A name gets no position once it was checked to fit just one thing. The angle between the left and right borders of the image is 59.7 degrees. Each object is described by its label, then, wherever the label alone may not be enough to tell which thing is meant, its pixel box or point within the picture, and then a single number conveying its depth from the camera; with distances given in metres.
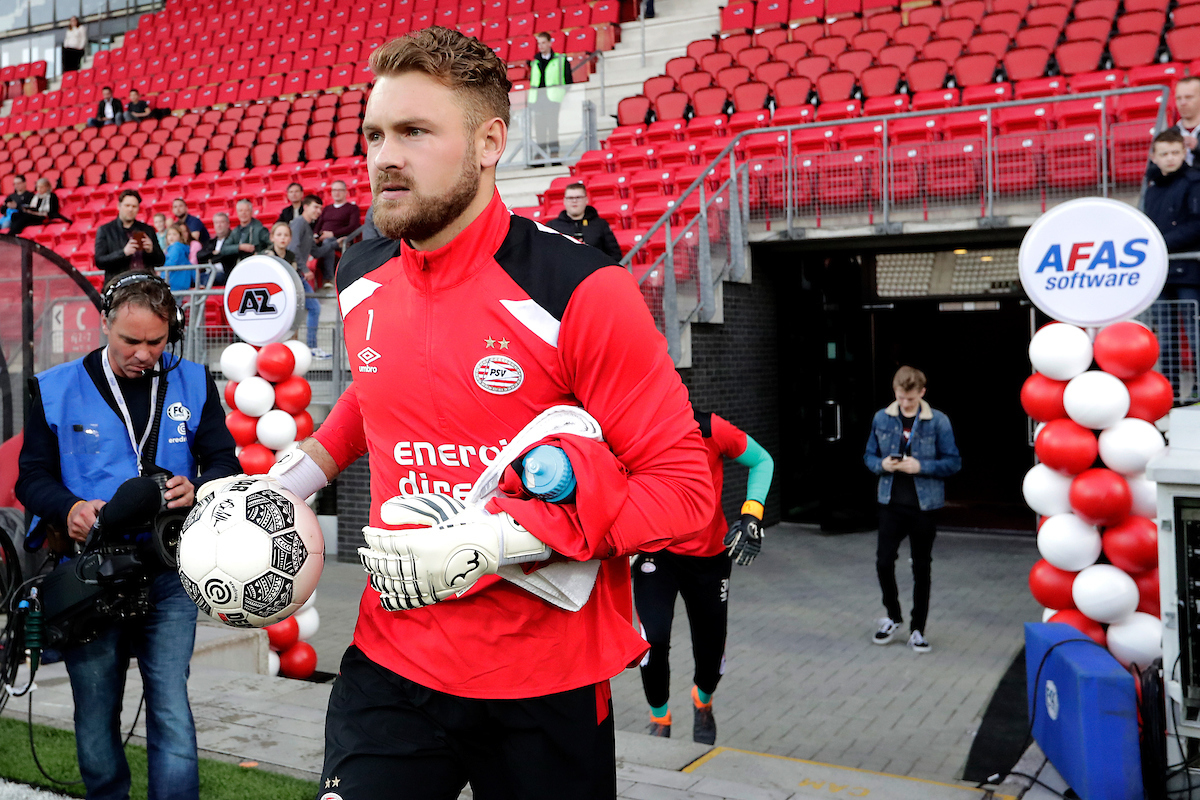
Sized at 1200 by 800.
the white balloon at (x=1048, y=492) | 5.87
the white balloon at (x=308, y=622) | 7.19
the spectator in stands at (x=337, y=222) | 12.77
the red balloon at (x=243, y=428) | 7.38
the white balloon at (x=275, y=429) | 7.29
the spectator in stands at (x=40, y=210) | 16.84
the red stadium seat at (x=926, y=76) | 13.77
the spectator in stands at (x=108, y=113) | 22.67
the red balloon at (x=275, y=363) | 7.30
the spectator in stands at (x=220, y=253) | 12.36
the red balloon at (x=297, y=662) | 7.08
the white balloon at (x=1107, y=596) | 5.45
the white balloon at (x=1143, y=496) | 5.62
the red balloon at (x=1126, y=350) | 5.64
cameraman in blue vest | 3.54
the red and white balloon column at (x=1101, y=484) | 5.50
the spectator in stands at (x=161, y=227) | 14.71
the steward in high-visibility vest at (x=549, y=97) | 15.59
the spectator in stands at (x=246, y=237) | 12.08
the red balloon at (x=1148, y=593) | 5.55
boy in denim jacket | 7.77
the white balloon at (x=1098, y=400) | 5.62
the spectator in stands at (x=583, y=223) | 10.27
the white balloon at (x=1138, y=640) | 5.33
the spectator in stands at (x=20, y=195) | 17.14
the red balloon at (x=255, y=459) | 7.34
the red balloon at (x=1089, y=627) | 5.62
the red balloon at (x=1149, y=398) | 5.69
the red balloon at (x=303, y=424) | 7.53
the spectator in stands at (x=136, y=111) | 22.42
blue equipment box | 4.18
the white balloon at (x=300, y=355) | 7.54
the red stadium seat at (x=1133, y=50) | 12.84
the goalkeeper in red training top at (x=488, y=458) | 1.93
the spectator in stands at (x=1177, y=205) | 7.59
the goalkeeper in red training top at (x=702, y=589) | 5.44
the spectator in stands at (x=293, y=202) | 13.50
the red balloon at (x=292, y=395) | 7.40
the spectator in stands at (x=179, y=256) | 13.40
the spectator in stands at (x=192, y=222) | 14.42
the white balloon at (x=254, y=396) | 7.29
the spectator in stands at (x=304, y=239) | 11.98
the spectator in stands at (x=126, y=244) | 11.18
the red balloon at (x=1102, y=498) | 5.59
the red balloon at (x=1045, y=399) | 5.93
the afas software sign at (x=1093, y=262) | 5.61
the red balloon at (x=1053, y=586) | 5.78
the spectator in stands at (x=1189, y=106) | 8.22
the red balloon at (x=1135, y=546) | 5.55
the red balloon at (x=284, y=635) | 6.89
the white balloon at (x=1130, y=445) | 5.54
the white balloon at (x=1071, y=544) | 5.67
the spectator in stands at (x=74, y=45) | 28.53
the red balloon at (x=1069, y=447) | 5.73
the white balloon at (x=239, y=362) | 7.32
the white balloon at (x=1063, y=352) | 5.79
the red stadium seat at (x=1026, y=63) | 13.30
